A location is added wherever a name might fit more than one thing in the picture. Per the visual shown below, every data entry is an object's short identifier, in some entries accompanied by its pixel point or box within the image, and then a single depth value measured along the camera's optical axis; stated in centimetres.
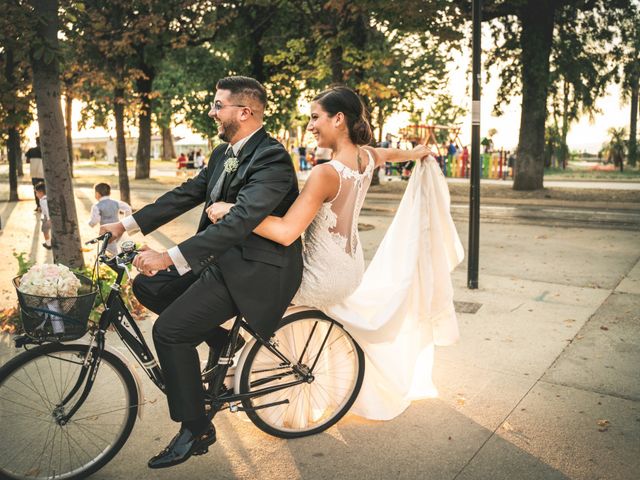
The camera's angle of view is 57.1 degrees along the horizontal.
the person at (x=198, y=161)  3672
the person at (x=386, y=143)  2950
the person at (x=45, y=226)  1020
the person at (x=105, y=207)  827
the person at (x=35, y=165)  1520
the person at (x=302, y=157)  3844
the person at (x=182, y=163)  3550
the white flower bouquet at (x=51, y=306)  274
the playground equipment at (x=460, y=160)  2627
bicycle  295
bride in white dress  326
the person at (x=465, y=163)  2991
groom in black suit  278
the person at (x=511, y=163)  2868
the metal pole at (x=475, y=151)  657
